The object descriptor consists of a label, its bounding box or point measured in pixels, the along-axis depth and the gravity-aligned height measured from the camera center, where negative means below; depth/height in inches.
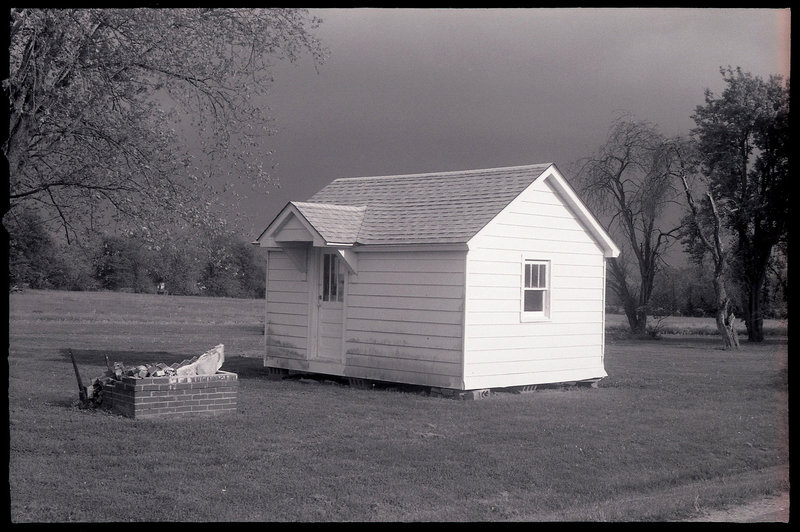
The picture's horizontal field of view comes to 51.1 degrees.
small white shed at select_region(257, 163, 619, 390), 617.3 +6.2
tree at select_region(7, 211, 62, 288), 729.0 +44.8
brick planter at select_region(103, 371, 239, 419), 462.6 -62.3
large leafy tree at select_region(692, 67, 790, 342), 1579.7 +244.0
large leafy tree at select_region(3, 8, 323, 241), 578.6 +128.1
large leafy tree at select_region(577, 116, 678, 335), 1646.2 +190.5
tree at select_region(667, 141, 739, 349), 1353.3 +111.8
